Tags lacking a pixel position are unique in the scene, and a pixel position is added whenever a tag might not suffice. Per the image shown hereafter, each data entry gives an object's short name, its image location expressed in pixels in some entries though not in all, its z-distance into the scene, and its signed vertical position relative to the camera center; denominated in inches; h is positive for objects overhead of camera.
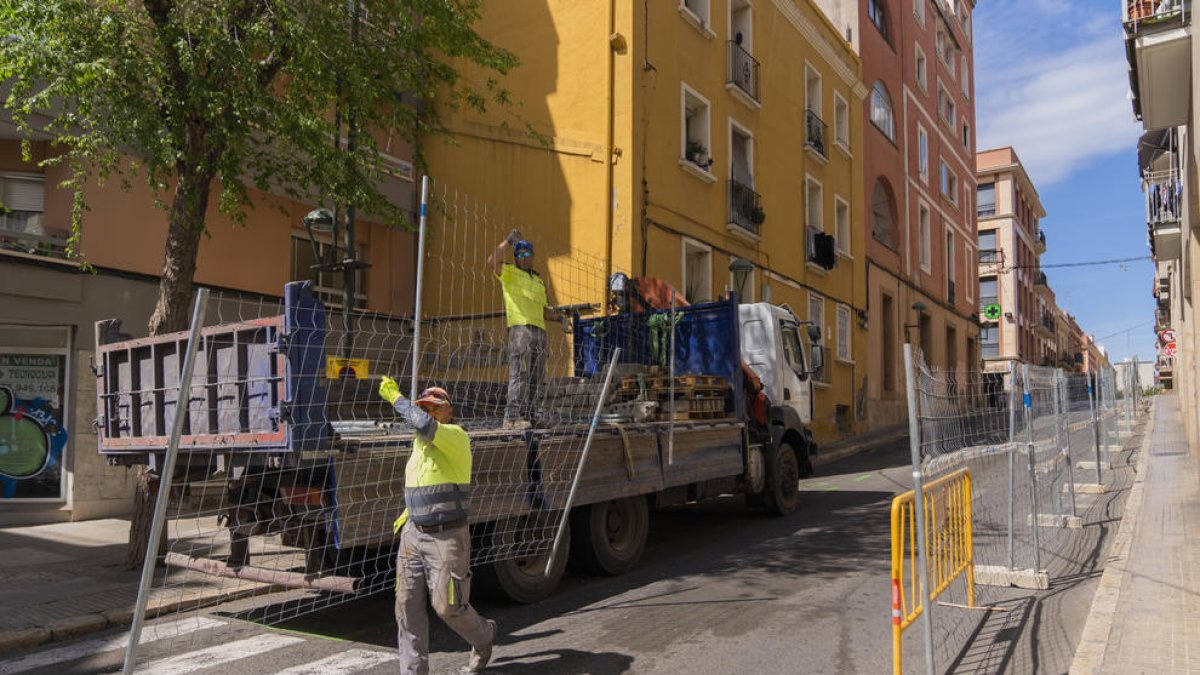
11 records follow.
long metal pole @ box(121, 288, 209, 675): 129.1 -13.8
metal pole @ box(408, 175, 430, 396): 230.4 +24.5
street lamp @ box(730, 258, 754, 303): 617.0 +98.4
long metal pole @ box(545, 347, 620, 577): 263.1 -31.0
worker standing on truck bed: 298.7 +26.3
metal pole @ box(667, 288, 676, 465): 318.0 -14.5
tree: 296.7 +114.0
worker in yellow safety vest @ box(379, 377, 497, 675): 181.6 -30.0
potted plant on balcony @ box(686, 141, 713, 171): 655.1 +187.6
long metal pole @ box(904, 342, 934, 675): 170.9 -21.4
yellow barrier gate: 162.8 -33.4
